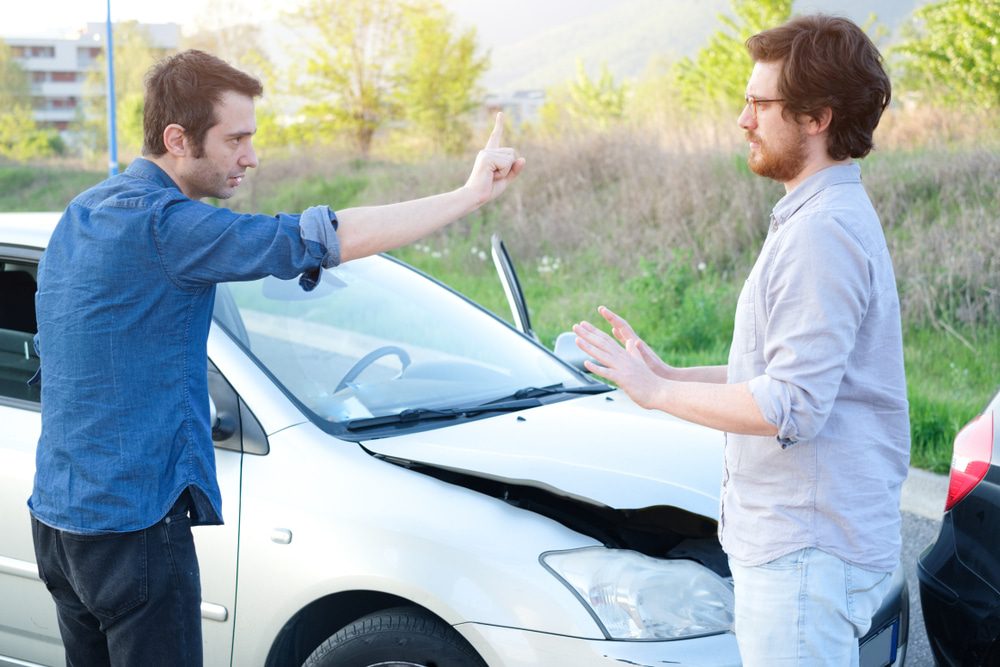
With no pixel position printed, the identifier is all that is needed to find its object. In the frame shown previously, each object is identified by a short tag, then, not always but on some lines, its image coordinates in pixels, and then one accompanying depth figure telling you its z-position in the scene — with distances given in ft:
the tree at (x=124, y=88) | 183.21
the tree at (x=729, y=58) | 91.30
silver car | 7.55
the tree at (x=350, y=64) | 110.73
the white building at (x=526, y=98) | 488.02
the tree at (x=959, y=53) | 49.80
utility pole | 79.66
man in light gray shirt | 5.67
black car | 8.46
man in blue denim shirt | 6.40
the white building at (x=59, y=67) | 395.55
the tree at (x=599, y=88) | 218.38
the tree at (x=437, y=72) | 106.52
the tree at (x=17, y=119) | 206.18
